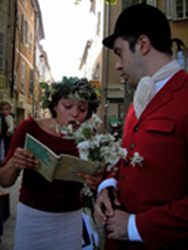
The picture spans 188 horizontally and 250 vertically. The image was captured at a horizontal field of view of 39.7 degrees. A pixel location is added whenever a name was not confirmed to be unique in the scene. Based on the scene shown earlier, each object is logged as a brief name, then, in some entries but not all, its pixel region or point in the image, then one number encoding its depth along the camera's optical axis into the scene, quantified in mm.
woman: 1916
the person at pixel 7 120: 6345
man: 1106
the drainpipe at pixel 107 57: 15949
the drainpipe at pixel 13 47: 16734
